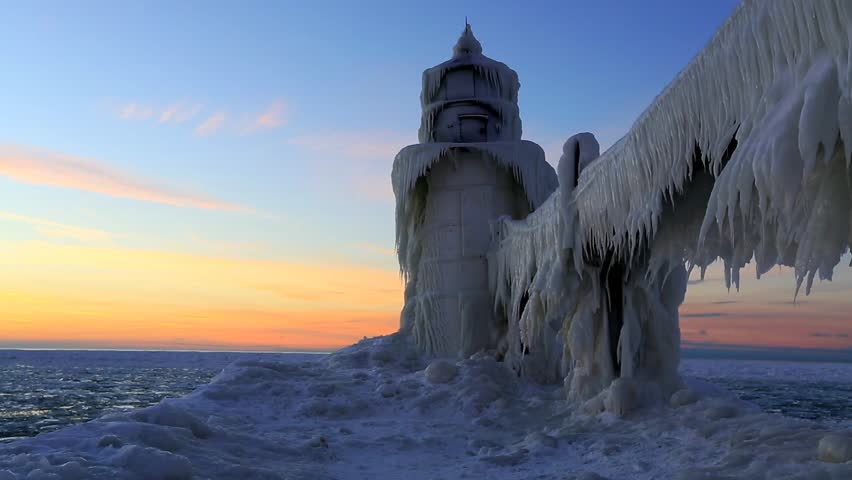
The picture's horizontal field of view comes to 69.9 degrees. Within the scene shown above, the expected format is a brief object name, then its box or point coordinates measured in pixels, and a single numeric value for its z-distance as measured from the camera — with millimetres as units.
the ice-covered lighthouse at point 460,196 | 13023
